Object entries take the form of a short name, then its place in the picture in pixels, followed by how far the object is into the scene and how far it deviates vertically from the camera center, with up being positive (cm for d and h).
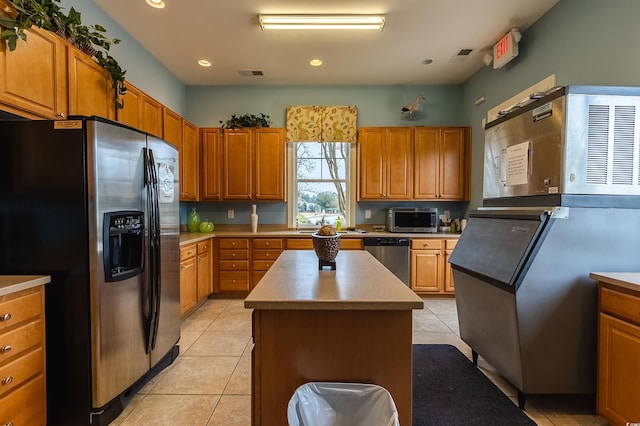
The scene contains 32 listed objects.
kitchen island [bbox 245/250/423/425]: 128 -62
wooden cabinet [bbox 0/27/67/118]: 166 +74
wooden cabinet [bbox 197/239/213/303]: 373 -84
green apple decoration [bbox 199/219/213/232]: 438 -34
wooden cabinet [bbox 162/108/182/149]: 343 +89
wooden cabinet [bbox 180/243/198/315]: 326 -83
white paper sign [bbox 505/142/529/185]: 205 +27
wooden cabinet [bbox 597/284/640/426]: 153 -80
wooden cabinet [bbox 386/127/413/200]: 435 +59
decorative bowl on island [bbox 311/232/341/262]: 172 -24
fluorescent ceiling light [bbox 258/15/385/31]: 284 +170
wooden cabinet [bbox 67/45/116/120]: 207 +84
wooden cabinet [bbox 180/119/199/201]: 389 +54
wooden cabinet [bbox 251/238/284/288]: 410 -67
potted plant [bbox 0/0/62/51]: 163 +102
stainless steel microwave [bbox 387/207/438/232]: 422 -23
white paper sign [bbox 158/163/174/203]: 231 +15
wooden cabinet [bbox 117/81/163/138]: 274 +88
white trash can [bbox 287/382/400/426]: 118 -79
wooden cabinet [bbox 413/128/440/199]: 434 +58
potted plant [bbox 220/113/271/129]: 434 +115
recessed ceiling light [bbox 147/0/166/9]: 262 +172
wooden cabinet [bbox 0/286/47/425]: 145 -78
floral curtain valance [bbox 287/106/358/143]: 449 +118
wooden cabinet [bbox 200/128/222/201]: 433 +63
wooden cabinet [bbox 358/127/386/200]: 436 +70
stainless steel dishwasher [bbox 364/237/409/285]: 404 -64
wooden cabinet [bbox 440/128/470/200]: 433 +56
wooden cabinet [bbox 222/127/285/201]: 432 +56
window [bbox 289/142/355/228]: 471 +30
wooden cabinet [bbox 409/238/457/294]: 408 -76
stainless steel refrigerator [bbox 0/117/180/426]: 172 -21
